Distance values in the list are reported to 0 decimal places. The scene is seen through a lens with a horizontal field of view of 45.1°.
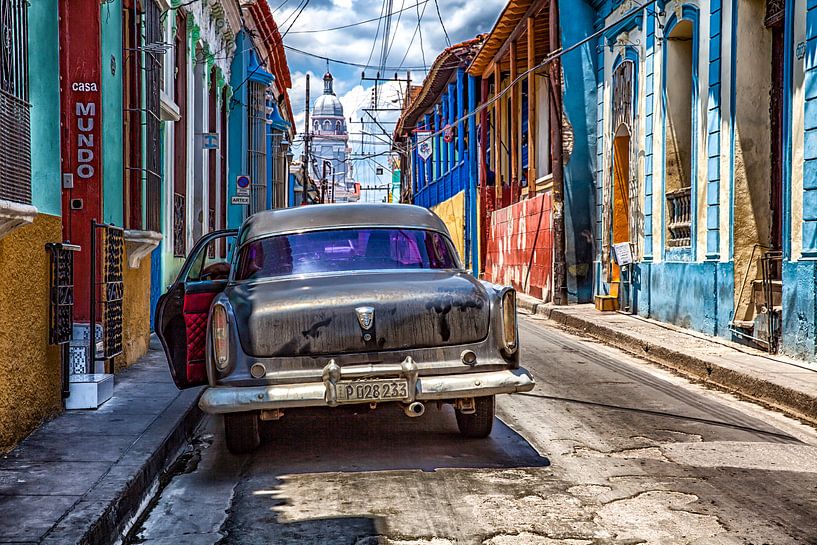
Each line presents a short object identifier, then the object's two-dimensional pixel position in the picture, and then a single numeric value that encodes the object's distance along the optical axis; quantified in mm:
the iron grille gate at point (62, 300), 6562
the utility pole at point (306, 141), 51247
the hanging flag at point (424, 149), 36750
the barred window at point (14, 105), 5535
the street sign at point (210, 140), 17016
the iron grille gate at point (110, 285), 7934
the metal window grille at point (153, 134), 9852
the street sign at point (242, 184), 22438
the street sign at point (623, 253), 16250
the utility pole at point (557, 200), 18562
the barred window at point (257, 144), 25812
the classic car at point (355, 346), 5688
